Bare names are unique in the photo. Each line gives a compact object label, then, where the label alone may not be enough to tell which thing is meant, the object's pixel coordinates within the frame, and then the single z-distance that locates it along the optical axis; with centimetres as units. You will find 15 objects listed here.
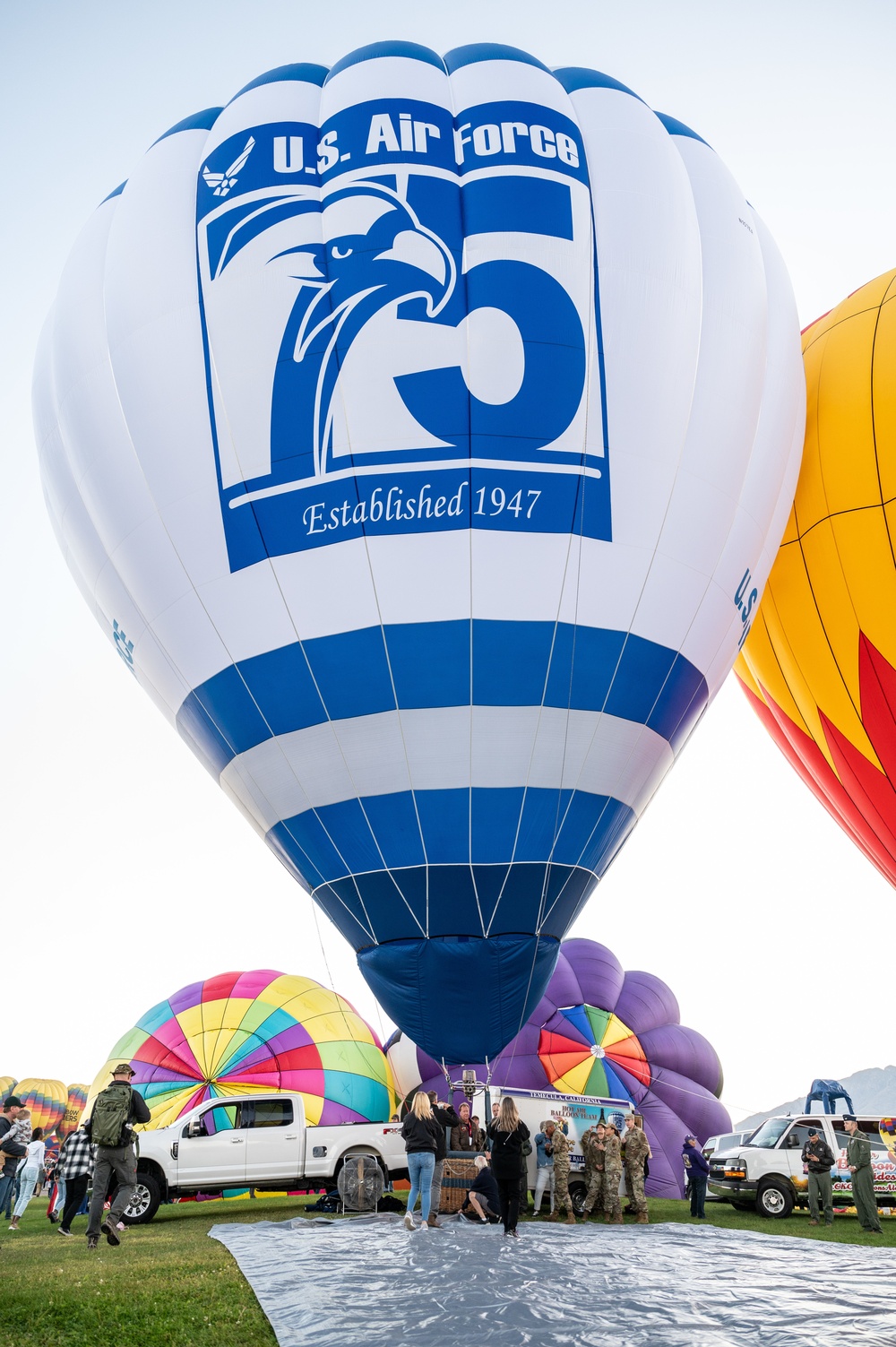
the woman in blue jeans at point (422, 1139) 779
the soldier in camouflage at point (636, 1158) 999
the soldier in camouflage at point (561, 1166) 974
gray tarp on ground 436
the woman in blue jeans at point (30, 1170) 1047
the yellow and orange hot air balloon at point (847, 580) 1168
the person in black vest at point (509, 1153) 748
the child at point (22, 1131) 929
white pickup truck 1034
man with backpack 704
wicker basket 912
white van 1132
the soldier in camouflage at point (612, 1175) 963
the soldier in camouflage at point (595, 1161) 991
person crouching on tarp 841
